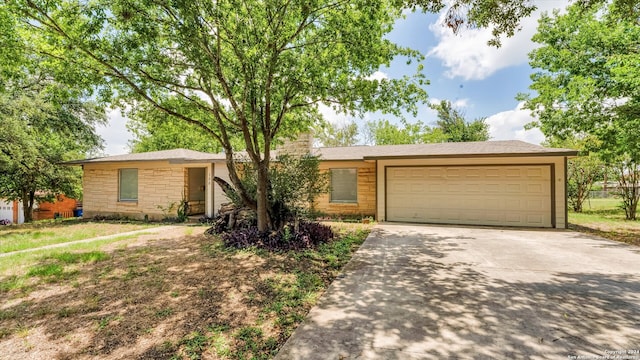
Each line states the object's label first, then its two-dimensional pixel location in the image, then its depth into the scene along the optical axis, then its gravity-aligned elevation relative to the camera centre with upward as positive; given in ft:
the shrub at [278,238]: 19.11 -4.06
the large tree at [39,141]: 35.06 +6.05
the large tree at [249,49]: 15.84 +8.61
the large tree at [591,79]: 24.39 +9.62
